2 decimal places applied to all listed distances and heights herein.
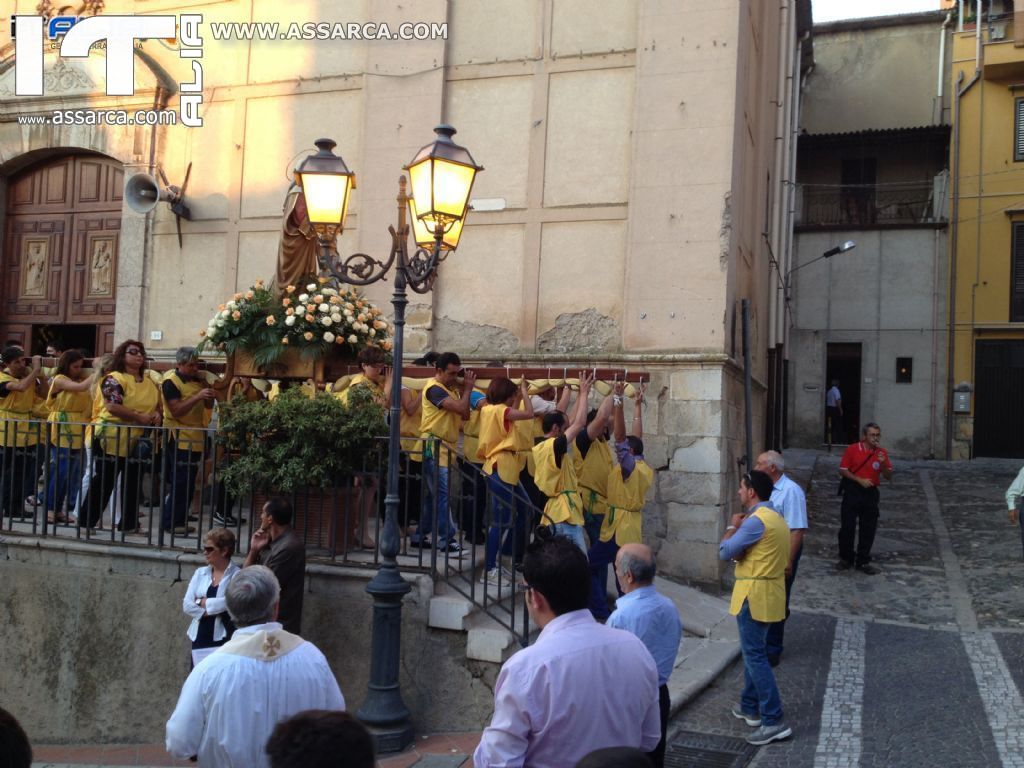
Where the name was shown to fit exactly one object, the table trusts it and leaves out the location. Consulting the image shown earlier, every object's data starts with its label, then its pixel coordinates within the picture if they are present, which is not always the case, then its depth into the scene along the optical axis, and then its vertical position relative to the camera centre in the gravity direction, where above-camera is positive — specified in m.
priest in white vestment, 3.33 -1.06
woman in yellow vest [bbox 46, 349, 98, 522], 8.35 -0.26
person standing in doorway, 23.73 +0.23
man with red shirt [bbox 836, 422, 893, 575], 10.63 -0.74
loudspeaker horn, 12.52 +2.72
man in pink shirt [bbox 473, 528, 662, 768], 2.94 -0.87
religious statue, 8.48 +1.45
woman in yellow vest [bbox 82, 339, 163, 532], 7.90 -0.33
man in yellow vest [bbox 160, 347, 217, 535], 8.10 -0.20
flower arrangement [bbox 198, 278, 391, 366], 8.09 +0.68
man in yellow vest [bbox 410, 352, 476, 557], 7.39 -0.13
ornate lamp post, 6.08 +1.01
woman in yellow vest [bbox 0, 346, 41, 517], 8.41 -0.38
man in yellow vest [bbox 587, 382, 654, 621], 7.66 -0.67
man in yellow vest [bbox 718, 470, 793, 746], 6.04 -1.10
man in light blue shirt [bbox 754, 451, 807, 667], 7.72 -0.66
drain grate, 5.71 -2.07
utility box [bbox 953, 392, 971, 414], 23.03 +0.76
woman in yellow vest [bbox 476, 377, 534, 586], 7.45 -0.25
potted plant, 7.10 -0.38
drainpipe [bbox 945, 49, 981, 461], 23.38 +4.71
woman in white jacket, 5.62 -1.24
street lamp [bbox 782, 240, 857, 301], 18.83 +3.97
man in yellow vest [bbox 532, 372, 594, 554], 7.01 -0.48
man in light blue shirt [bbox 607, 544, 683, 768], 4.59 -0.95
